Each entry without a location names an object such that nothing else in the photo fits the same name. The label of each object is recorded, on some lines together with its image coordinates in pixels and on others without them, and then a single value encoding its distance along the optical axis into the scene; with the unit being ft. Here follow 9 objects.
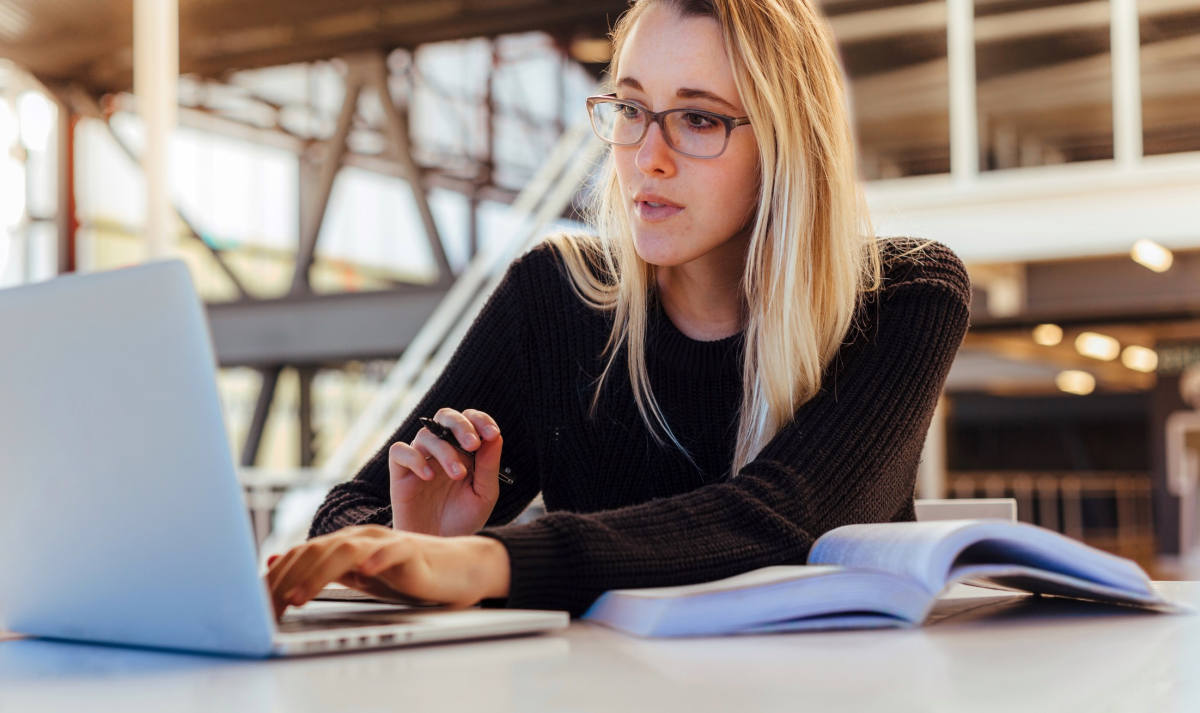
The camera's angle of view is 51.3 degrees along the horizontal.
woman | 2.98
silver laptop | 1.80
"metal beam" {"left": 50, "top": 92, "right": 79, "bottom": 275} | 30.60
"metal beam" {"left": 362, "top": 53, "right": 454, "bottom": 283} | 28.30
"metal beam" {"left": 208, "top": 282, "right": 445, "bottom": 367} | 25.98
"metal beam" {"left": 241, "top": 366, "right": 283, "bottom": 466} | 30.89
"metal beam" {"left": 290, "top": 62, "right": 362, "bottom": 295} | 28.63
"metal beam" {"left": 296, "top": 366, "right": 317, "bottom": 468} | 33.73
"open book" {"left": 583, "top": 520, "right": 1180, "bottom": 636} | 2.29
